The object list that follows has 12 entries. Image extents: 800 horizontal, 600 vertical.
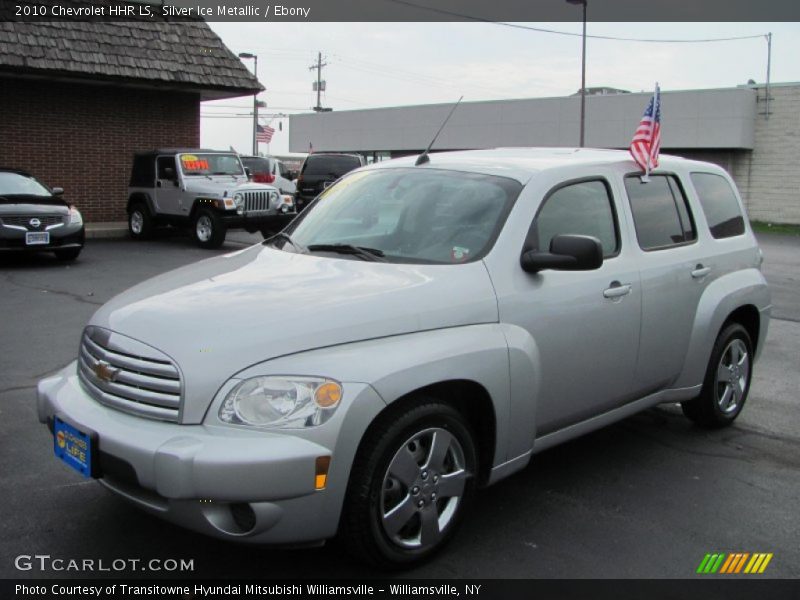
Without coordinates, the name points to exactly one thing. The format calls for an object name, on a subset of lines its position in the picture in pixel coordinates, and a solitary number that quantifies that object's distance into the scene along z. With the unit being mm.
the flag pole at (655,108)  4973
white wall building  31078
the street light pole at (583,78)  31500
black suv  23719
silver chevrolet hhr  3088
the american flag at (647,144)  4965
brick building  17203
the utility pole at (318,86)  67000
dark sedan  12383
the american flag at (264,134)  46469
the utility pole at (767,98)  31094
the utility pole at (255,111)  42044
